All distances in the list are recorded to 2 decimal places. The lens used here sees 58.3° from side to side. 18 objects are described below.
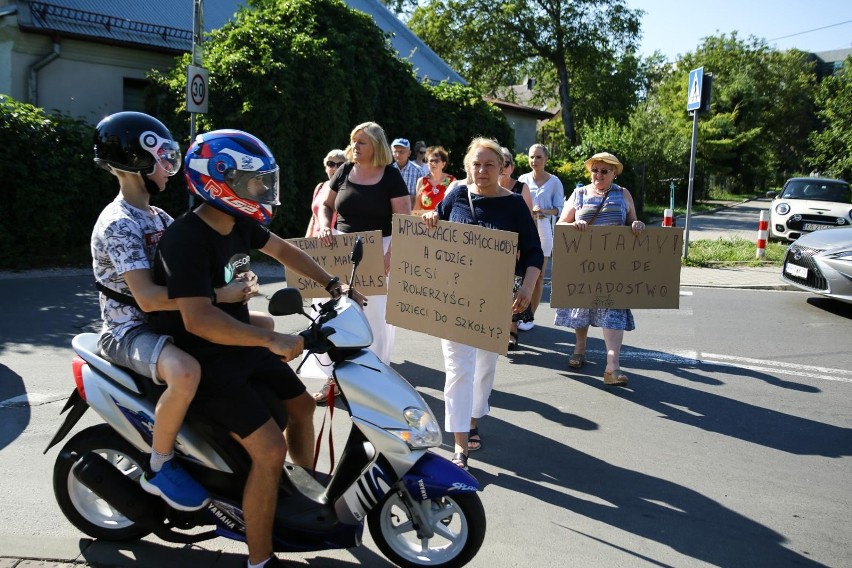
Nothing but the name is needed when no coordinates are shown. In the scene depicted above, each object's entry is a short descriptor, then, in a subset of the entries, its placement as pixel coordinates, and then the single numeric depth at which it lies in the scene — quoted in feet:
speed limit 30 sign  38.01
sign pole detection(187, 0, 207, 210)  39.24
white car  53.36
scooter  10.12
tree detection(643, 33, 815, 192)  147.23
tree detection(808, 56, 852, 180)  83.66
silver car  30.50
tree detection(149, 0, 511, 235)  44.32
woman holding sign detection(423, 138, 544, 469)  14.74
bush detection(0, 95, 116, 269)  35.60
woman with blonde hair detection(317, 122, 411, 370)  17.90
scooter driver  9.56
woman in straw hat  20.57
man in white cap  30.30
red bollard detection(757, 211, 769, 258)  47.50
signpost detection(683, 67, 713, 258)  42.70
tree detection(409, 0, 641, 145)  131.85
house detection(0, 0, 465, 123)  53.98
